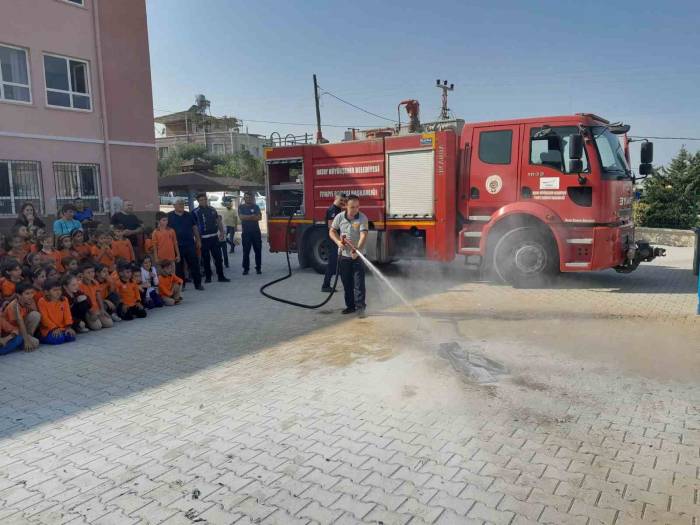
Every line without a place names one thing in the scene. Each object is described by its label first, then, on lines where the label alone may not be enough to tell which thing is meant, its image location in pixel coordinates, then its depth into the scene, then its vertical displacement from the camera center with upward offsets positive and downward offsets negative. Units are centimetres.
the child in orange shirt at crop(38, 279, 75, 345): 654 -139
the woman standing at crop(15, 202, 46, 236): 884 -21
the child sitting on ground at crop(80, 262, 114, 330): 720 -132
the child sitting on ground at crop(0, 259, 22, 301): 654 -88
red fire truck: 870 +10
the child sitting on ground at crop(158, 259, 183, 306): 887 -137
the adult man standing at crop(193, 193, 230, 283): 1065 -62
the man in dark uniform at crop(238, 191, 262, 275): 1133 -52
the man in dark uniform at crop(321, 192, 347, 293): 948 -113
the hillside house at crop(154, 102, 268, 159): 6216 +785
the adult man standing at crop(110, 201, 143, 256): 1034 -38
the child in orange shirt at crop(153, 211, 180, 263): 955 -71
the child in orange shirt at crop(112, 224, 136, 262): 906 -75
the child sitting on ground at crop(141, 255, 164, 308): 852 -130
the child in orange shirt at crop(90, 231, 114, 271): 858 -76
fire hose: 815 -161
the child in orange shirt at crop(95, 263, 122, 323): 764 -126
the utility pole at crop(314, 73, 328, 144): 3275 +553
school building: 1438 +290
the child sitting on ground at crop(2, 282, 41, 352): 629 -131
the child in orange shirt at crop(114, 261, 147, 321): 783 -136
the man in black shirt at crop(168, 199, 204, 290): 1002 -62
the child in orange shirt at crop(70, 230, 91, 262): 842 -65
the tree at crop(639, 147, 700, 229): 1918 -33
